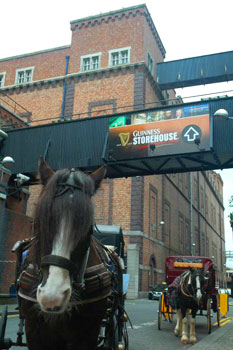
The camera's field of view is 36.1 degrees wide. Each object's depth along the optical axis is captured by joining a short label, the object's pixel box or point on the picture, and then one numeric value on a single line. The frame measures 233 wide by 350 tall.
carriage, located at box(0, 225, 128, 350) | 4.50
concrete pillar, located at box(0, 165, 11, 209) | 18.77
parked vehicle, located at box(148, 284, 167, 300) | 31.66
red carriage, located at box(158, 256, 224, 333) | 12.30
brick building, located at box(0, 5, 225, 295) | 33.22
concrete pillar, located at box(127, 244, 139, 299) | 31.25
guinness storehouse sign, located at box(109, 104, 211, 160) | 16.02
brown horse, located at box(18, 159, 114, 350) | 2.69
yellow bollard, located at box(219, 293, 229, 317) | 15.79
